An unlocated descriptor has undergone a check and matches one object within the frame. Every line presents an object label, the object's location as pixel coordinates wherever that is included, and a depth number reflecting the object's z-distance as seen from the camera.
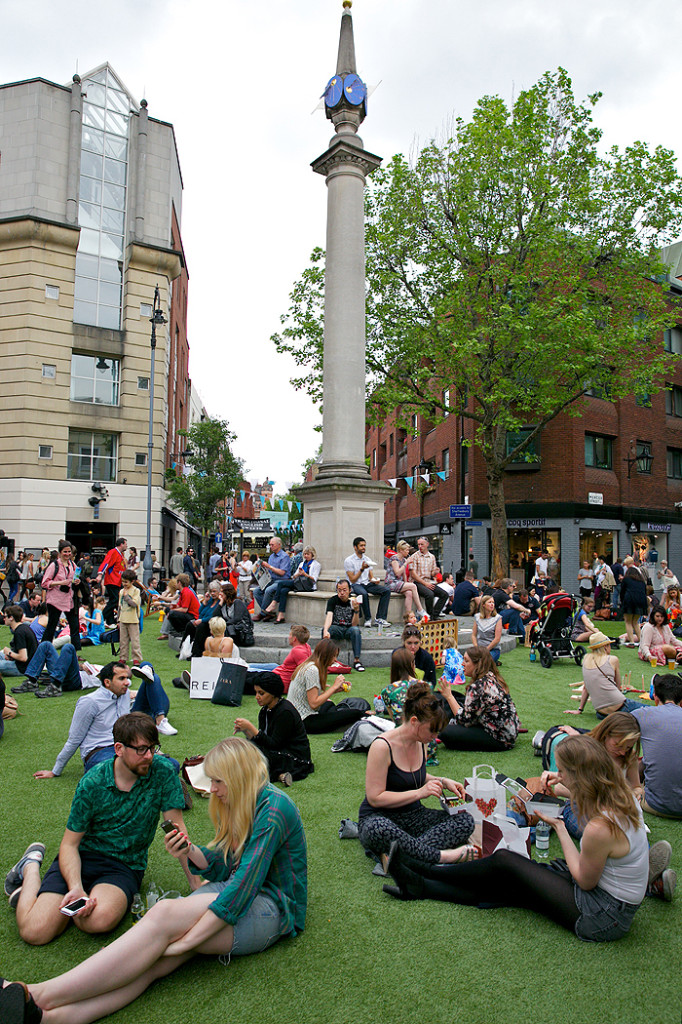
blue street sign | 21.81
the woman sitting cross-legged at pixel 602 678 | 7.52
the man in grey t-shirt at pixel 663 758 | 5.20
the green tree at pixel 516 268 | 20.44
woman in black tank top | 4.23
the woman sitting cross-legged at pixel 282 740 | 5.86
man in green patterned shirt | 3.49
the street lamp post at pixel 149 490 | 24.58
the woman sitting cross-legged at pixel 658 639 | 11.55
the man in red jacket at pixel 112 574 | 15.62
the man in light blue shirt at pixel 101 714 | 5.34
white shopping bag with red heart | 4.56
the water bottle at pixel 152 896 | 3.59
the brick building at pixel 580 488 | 28.83
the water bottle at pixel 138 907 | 3.69
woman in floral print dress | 6.77
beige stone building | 28.38
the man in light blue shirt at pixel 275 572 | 13.66
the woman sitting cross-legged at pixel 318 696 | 7.43
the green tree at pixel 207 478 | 34.44
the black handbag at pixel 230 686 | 8.69
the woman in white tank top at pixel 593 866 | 3.36
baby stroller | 12.07
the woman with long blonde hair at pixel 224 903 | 2.86
